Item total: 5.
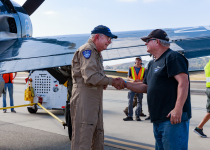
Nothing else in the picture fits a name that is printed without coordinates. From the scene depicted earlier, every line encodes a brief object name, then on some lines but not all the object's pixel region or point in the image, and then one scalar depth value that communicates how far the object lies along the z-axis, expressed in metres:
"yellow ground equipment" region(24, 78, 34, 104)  9.45
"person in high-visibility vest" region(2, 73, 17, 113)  10.30
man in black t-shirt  2.84
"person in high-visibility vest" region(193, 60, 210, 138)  6.07
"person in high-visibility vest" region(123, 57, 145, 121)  8.39
